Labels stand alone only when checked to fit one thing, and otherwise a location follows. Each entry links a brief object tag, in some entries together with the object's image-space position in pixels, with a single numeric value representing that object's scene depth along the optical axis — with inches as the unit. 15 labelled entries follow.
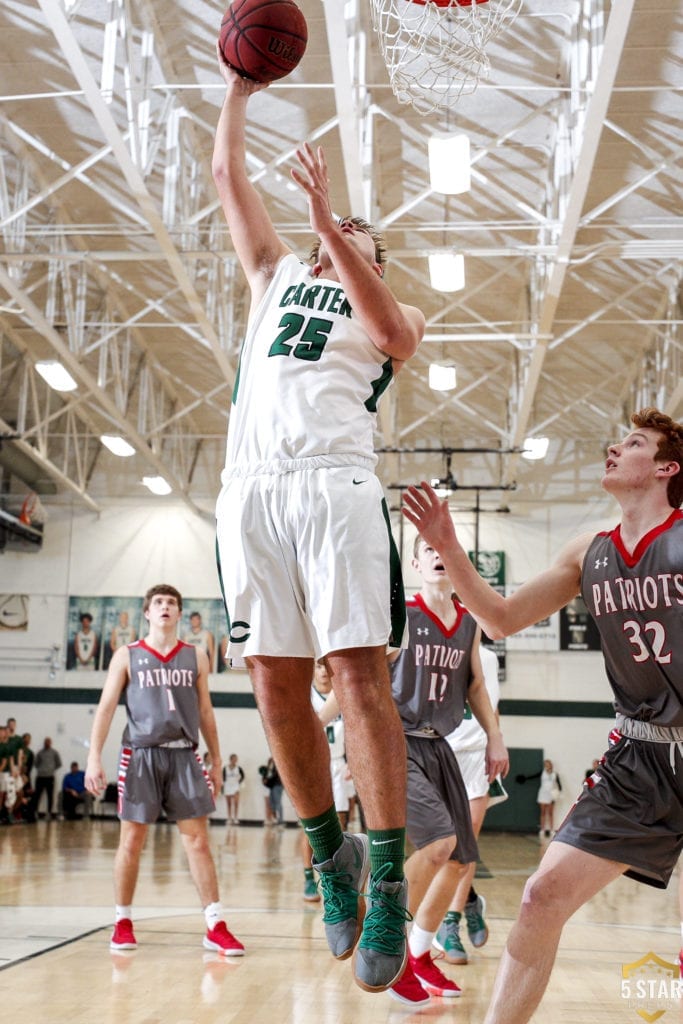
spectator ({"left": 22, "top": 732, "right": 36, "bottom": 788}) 863.7
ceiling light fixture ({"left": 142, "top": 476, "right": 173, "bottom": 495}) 844.6
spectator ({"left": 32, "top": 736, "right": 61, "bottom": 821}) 894.4
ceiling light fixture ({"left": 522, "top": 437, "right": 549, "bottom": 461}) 730.3
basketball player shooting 118.0
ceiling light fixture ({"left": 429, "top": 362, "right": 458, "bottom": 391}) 592.1
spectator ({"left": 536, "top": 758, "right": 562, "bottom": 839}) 887.7
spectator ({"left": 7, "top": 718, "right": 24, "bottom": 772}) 835.4
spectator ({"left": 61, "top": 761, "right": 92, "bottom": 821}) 898.1
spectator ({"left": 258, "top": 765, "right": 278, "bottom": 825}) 895.7
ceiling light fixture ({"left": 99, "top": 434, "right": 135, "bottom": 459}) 741.3
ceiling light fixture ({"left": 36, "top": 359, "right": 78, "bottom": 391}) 585.6
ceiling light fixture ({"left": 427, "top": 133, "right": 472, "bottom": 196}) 390.3
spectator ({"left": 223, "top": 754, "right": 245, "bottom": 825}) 893.8
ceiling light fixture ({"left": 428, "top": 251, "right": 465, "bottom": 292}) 466.9
